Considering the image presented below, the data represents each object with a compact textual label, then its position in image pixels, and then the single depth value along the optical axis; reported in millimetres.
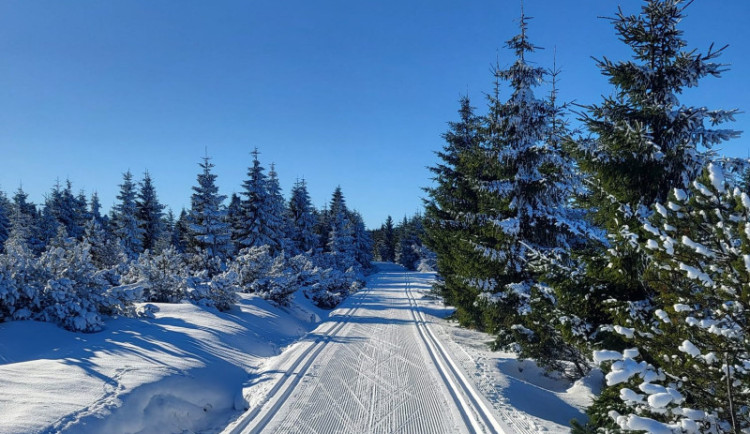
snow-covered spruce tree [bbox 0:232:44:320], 8977
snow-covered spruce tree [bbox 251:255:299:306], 19438
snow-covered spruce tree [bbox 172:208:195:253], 50903
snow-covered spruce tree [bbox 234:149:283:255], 32125
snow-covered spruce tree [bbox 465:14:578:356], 10719
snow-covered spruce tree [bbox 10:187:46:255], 37562
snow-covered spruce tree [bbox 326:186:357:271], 44062
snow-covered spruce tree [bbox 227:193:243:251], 38709
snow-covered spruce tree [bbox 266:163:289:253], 32938
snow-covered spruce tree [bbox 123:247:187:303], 14961
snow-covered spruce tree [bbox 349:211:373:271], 58219
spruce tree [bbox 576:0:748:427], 5828
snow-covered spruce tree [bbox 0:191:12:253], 39400
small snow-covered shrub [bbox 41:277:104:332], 9508
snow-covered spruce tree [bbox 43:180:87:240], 40938
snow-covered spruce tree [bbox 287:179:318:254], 42344
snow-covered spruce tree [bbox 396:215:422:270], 79062
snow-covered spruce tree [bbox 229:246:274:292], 20256
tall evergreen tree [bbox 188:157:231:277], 27612
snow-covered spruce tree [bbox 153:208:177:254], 37594
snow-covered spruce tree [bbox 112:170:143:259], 34469
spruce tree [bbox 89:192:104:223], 44153
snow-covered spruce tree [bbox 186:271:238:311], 15258
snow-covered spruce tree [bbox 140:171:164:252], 36000
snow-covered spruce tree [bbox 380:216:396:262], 93688
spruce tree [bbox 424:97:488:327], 12789
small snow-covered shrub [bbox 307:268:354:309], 25688
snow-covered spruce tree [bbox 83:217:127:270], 25844
